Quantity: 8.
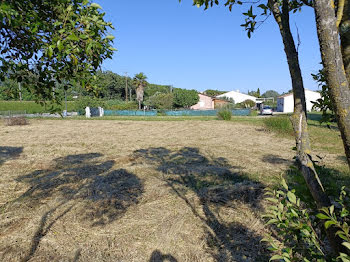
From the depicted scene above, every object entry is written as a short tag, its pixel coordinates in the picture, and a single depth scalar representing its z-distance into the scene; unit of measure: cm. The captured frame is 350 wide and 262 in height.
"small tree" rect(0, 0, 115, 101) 203
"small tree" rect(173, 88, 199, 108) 5156
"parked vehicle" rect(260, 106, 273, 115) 3788
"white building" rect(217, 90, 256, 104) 6938
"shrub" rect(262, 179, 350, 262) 116
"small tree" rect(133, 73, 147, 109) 4891
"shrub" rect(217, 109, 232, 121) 2586
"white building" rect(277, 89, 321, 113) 4652
